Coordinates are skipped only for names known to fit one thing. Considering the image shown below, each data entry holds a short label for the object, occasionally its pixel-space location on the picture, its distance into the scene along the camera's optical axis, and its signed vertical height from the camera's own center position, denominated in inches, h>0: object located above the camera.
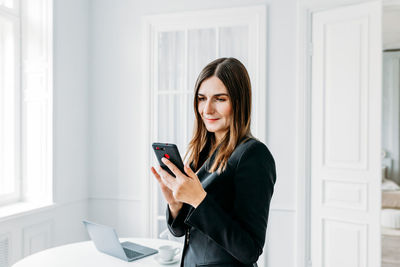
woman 38.1 -6.5
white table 64.6 -26.0
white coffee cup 64.2 -23.6
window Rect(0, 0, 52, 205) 110.3 +7.5
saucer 64.1 -25.2
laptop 64.6 -23.4
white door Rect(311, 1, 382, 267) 99.2 -1.9
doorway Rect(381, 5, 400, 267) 257.7 +12.6
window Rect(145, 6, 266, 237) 113.7 +24.8
